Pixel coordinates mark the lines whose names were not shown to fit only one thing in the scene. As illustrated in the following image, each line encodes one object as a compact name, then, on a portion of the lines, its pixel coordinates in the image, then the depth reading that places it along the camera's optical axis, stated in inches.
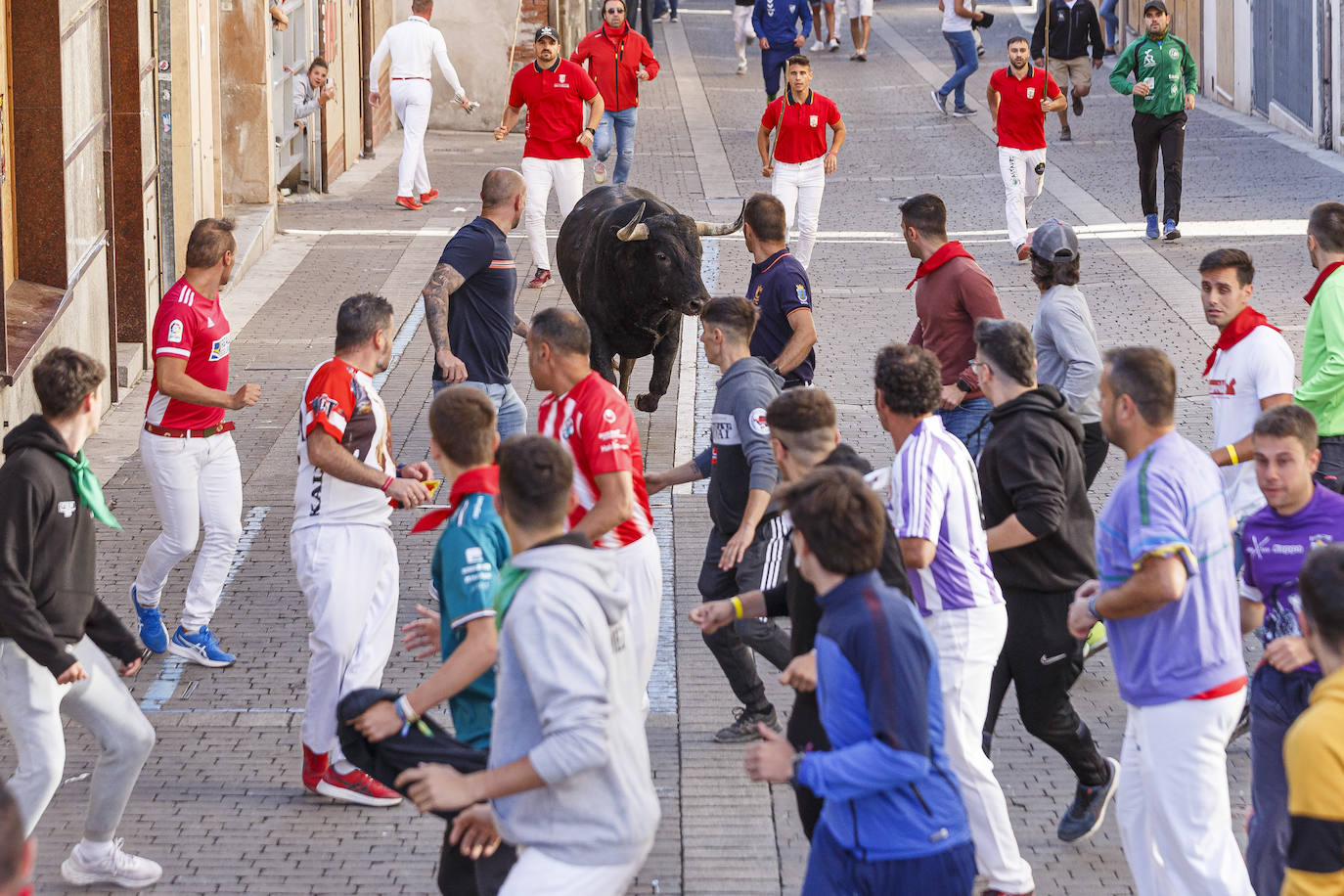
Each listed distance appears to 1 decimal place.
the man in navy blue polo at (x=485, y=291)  705.6
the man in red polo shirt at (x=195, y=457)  628.4
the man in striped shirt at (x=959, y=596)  448.1
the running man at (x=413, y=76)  1553.9
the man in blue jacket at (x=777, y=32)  1909.4
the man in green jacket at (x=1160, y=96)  1344.7
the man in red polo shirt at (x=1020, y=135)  1307.8
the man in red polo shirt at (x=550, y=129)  1273.4
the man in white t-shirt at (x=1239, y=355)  585.6
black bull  887.1
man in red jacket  1485.0
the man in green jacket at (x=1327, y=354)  594.2
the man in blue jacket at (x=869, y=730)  324.8
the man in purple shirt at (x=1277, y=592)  413.7
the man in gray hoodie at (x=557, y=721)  323.3
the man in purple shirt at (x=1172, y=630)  398.3
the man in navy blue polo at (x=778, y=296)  705.0
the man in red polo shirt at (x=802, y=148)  1197.7
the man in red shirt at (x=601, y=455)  485.7
